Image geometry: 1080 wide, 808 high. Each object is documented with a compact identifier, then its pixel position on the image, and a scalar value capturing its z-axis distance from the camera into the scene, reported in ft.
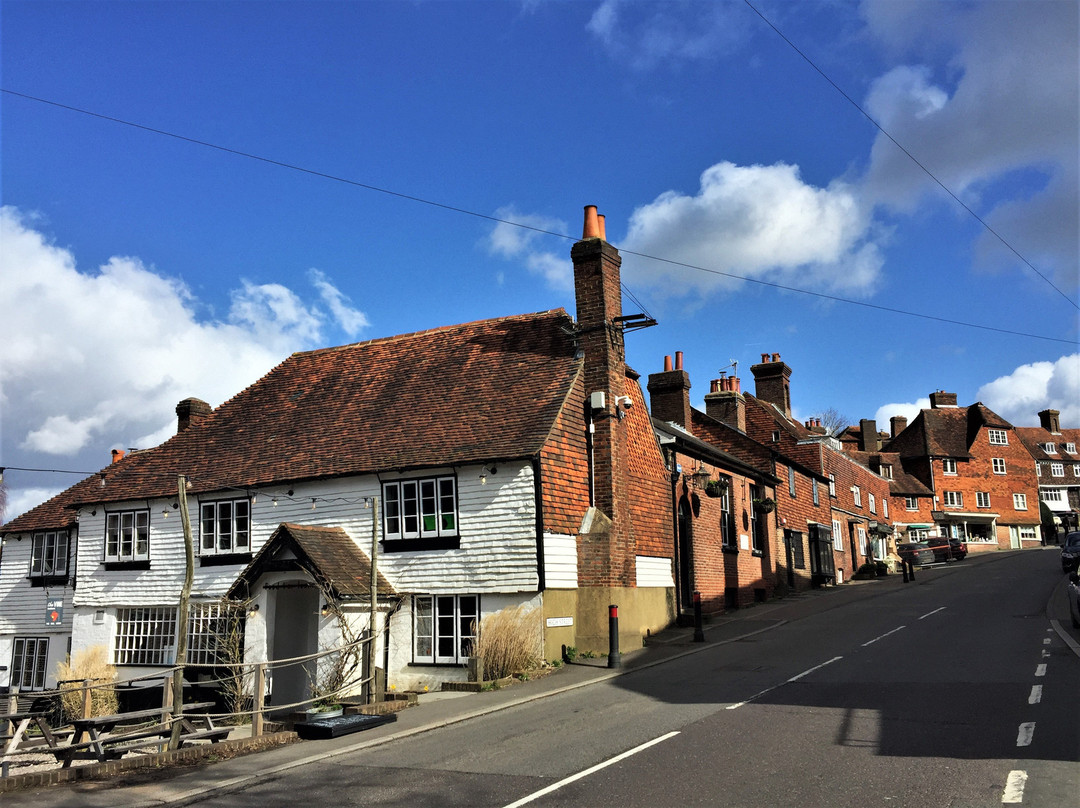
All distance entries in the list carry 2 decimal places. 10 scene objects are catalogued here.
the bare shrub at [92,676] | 69.10
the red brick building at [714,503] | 82.69
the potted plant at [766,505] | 103.40
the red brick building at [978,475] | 231.91
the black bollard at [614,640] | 57.06
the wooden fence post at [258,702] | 41.09
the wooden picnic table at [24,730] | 37.83
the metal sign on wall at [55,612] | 92.53
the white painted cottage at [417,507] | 62.23
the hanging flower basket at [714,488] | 86.17
